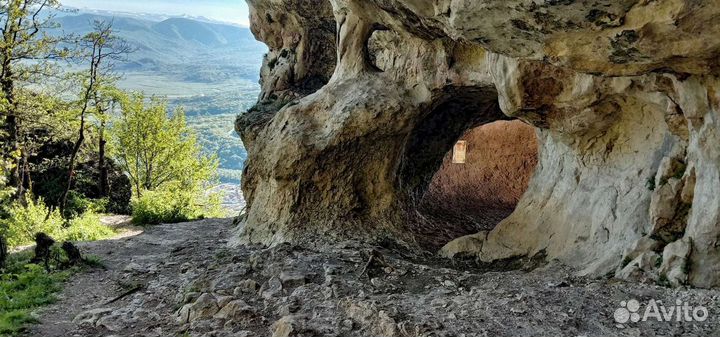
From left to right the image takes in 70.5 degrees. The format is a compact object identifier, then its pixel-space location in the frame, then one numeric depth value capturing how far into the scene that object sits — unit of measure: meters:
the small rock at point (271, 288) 8.48
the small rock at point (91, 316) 8.01
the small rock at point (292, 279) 8.84
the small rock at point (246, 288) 8.66
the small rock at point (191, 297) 8.49
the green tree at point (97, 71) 18.84
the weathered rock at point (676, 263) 6.40
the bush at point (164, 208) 20.72
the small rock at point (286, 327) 6.54
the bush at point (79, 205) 21.63
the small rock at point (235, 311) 7.54
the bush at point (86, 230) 16.39
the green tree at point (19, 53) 16.02
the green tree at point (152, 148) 29.36
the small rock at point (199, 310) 7.71
